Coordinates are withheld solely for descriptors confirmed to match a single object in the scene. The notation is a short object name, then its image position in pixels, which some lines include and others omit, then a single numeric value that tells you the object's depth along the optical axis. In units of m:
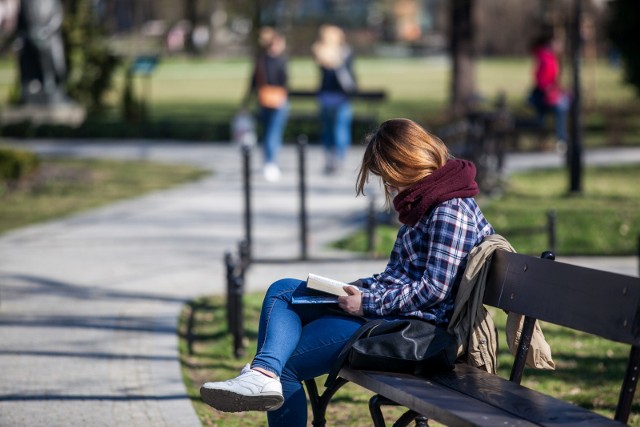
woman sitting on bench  6.91
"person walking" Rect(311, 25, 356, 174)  25.13
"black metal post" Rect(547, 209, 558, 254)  14.18
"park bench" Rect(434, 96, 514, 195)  19.59
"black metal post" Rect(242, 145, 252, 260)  13.16
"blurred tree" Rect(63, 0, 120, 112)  40.97
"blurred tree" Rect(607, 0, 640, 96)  28.26
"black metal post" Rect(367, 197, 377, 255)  15.53
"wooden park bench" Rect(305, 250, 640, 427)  5.87
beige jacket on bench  6.88
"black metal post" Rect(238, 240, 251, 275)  12.13
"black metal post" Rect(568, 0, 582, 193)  20.35
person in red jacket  28.09
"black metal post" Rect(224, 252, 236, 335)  10.68
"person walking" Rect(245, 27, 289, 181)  24.59
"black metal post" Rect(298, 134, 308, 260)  14.30
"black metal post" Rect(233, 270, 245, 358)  10.38
